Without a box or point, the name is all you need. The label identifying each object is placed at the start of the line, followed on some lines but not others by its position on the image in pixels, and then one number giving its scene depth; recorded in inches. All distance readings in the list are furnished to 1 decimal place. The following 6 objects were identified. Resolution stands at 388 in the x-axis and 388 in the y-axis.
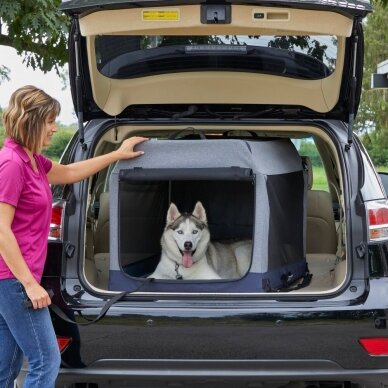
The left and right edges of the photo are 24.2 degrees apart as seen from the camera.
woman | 166.2
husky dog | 224.4
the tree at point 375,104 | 1820.9
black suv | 185.9
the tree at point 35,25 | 410.9
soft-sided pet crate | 204.2
